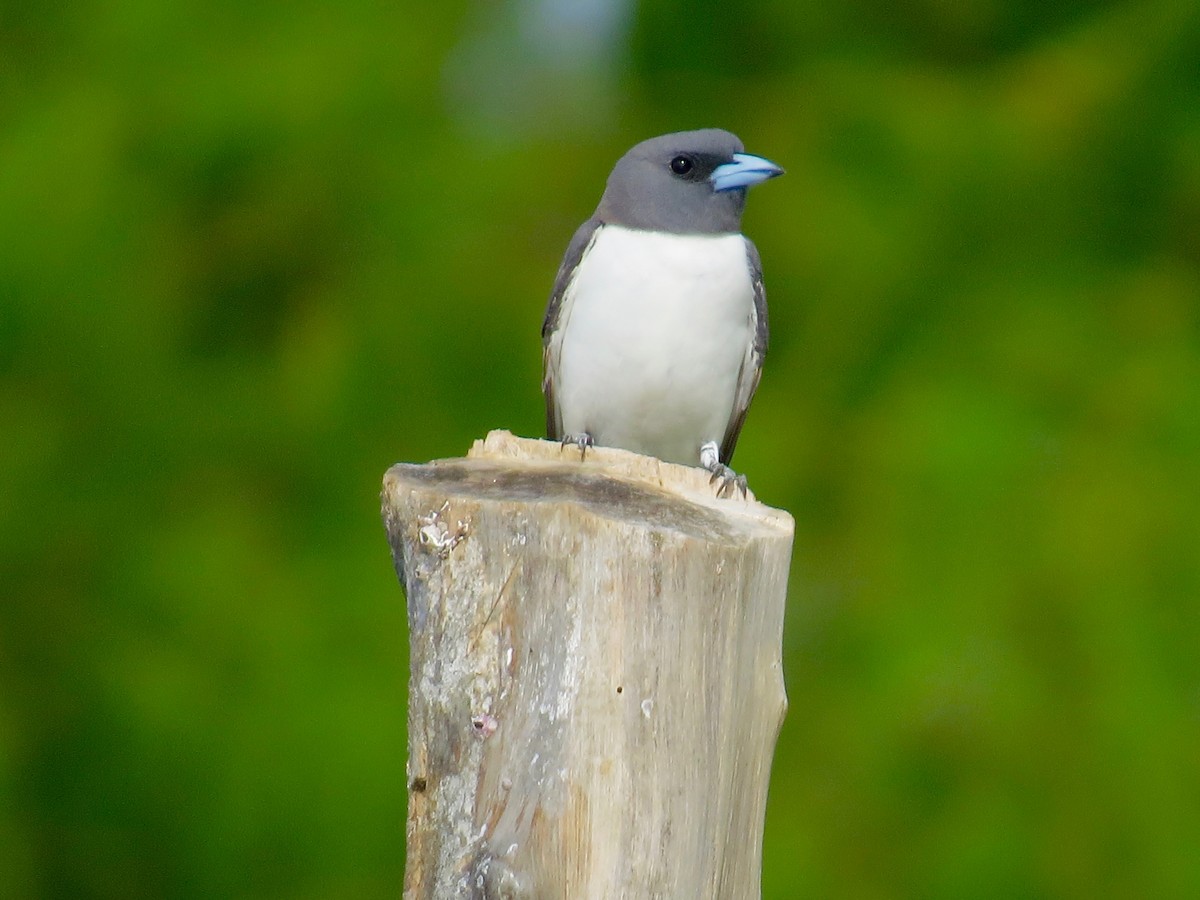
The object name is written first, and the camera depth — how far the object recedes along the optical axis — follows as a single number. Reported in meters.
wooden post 5.75
